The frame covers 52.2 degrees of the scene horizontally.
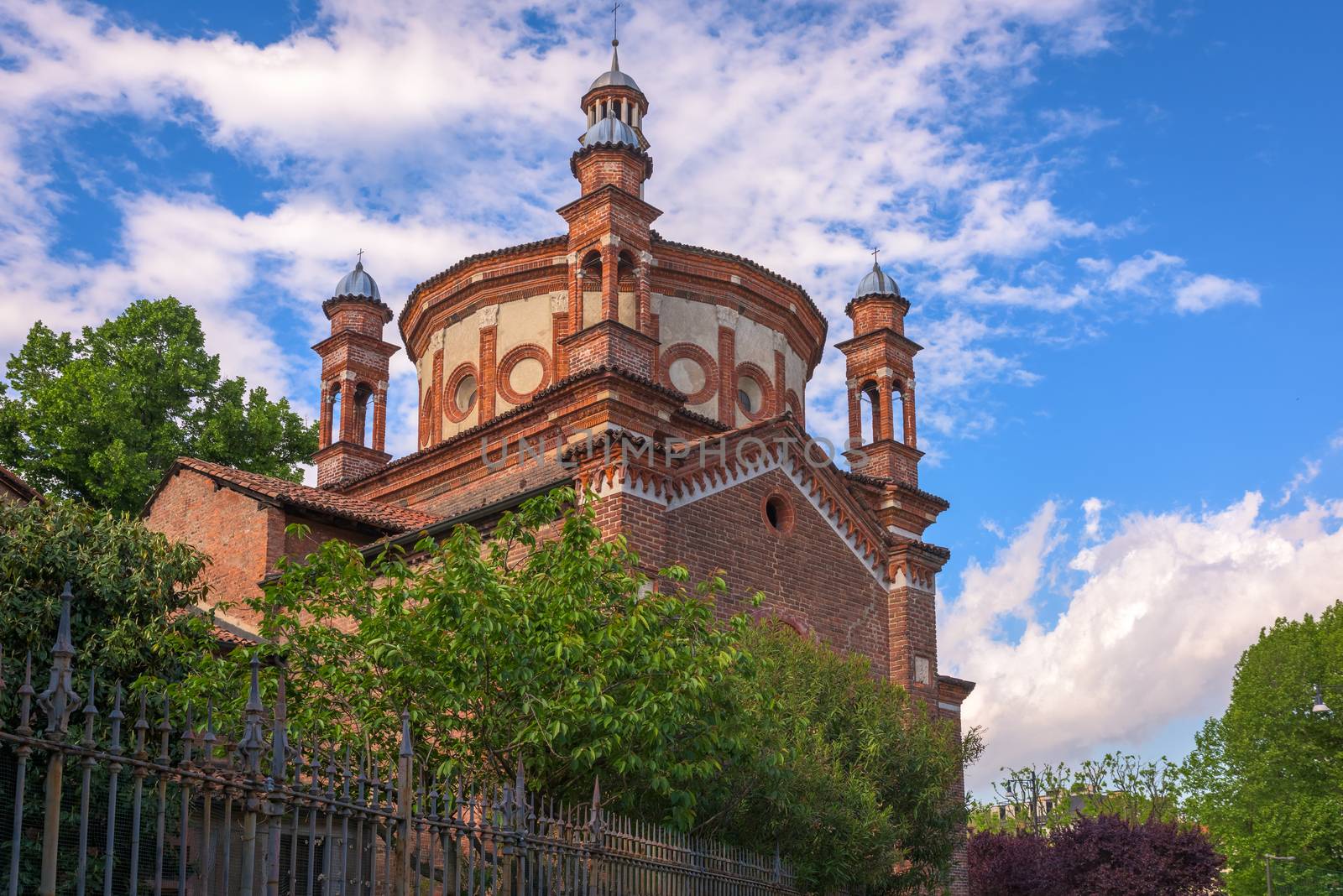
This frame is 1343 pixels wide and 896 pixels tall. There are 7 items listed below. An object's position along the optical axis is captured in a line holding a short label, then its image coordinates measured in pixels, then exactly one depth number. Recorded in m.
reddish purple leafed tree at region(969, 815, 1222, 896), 23.36
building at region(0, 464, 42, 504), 16.61
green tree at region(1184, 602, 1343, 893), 30.00
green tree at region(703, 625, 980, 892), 12.60
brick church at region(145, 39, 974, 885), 19.06
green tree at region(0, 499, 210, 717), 12.33
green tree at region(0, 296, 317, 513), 25.61
